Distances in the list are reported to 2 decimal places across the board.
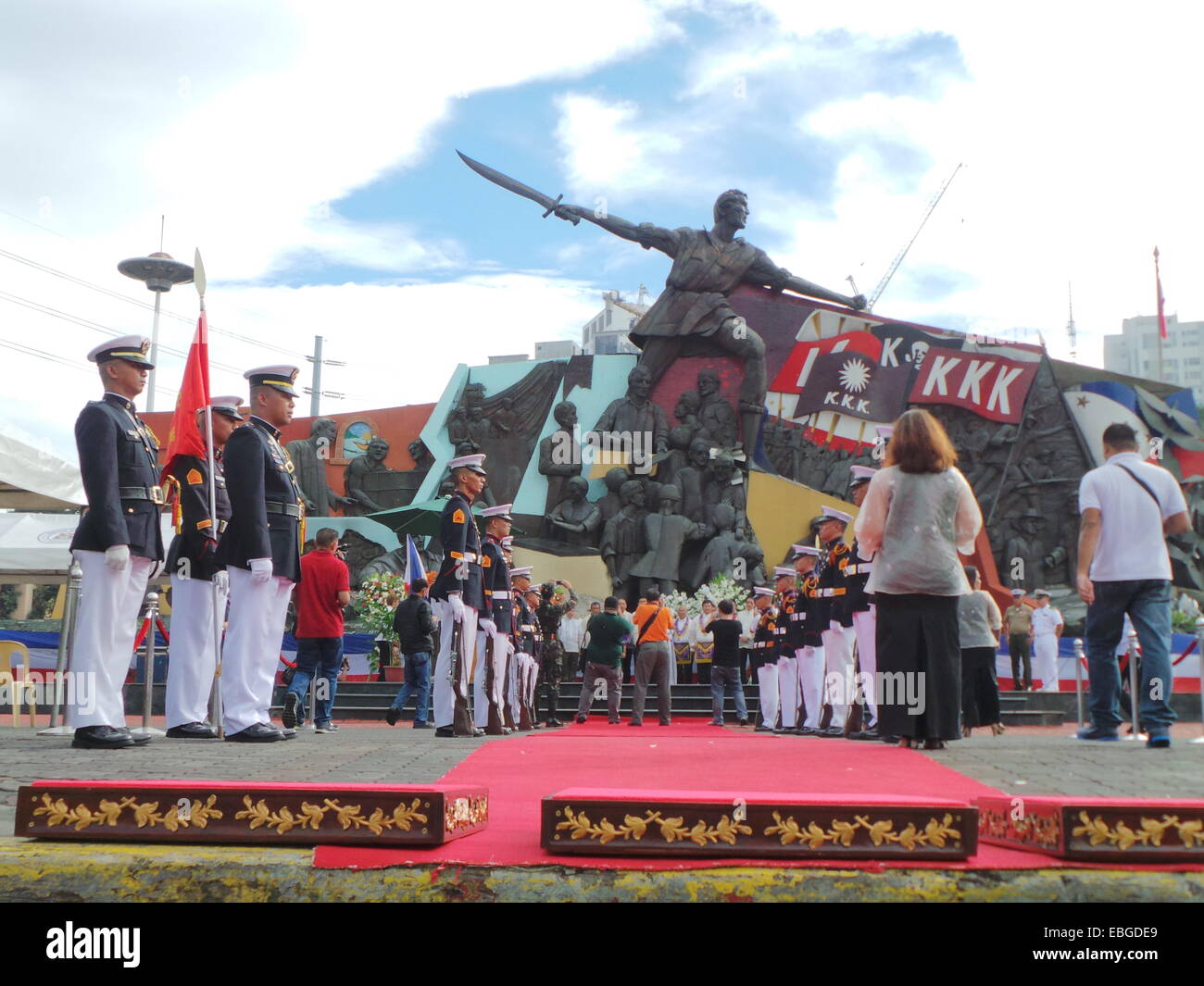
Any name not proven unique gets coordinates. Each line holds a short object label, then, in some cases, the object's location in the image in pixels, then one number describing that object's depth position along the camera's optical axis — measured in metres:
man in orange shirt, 14.62
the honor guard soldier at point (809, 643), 10.82
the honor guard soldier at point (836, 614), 9.60
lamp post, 29.58
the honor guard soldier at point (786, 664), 12.69
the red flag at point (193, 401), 7.02
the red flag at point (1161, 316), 35.21
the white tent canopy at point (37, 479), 8.17
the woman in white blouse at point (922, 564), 5.32
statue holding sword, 28.11
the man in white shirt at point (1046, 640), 19.88
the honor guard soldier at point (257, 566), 6.34
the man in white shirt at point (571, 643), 19.08
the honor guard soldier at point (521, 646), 11.62
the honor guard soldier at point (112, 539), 5.73
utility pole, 48.59
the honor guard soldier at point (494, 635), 9.30
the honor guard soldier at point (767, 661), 13.91
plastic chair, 9.84
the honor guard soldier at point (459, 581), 8.38
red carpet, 2.39
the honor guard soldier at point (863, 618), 8.77
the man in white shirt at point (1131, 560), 5.85
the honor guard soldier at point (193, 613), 6.75
